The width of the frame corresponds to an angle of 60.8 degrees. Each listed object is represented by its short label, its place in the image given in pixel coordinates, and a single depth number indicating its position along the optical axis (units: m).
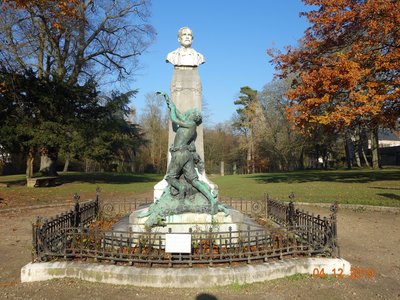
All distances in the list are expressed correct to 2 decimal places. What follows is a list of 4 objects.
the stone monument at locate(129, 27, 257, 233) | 6.70
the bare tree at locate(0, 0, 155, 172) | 17.66
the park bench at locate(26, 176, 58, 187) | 21.33
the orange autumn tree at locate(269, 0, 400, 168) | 16.55
